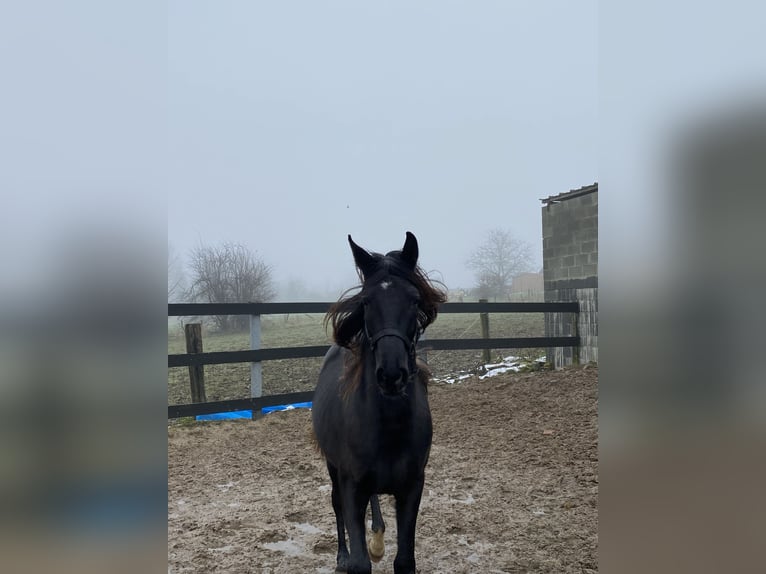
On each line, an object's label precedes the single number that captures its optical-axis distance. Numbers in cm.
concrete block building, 911
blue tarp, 676
